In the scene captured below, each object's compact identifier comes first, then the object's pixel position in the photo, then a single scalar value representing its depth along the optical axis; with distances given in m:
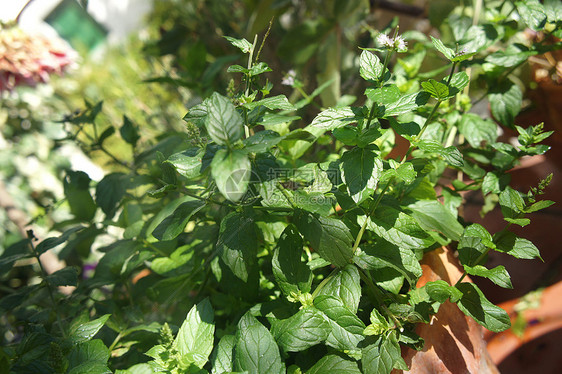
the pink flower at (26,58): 1.26
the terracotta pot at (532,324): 0.98
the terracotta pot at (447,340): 0.55
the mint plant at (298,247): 0.48
